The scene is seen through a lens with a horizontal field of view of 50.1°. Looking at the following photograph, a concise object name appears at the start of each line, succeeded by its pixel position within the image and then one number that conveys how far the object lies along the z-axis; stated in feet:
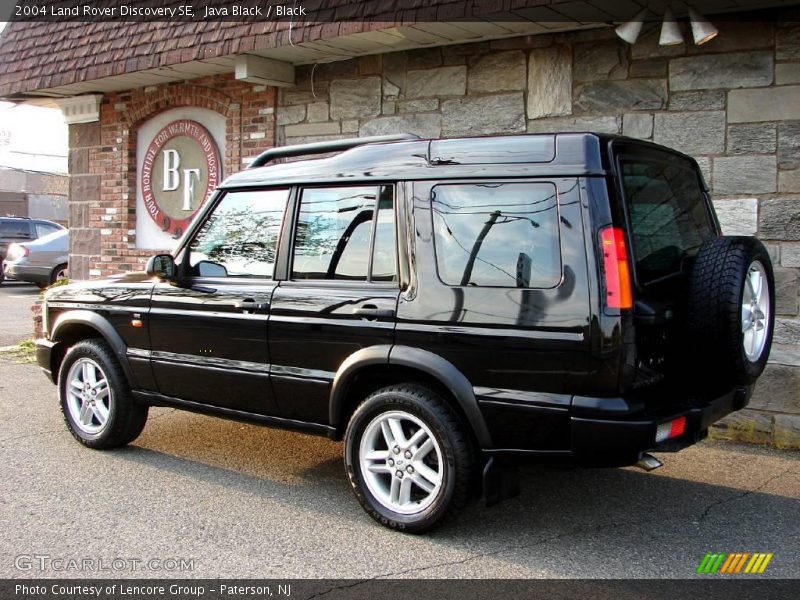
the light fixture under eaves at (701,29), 19.83
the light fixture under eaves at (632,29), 20.81
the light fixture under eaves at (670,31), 20.48
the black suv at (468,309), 12.28
